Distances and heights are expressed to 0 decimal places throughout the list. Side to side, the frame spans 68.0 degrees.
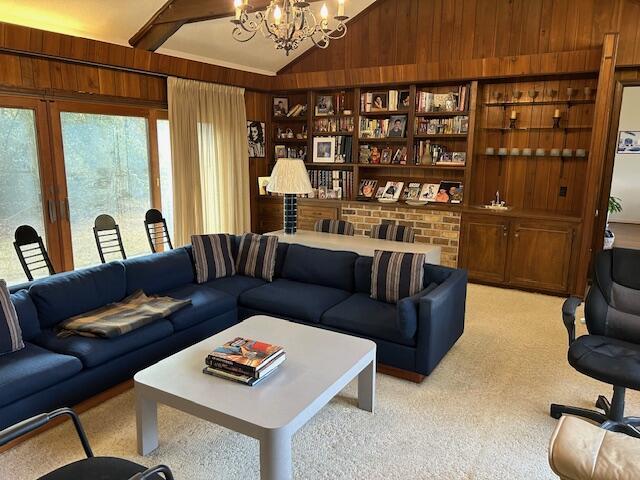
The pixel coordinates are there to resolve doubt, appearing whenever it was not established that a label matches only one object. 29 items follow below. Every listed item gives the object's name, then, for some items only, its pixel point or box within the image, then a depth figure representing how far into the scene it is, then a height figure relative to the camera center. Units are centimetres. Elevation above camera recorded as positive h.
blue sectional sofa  257 -102
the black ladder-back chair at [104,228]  415 -56
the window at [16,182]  402 -16
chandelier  293 +94
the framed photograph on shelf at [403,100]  571 +81
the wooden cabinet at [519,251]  481 -87
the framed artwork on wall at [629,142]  889 +53
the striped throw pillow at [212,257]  404 -79
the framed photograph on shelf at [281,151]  671 +21
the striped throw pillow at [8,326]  260 -89
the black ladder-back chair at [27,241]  352 -59
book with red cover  232 -95
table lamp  445 -12
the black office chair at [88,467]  159 -105
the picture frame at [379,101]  587 +81
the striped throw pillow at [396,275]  346 -79
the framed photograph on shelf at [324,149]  627 +23
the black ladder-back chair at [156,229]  461 -68
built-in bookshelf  554 +41
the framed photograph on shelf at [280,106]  665 +84
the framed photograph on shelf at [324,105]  630 +81
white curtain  532 +9
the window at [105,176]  452 -11
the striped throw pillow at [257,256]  416 -79
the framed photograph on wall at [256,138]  636 +37
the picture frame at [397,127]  579 +49
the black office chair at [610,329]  242 -91
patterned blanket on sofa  286 -97
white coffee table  198 -104
